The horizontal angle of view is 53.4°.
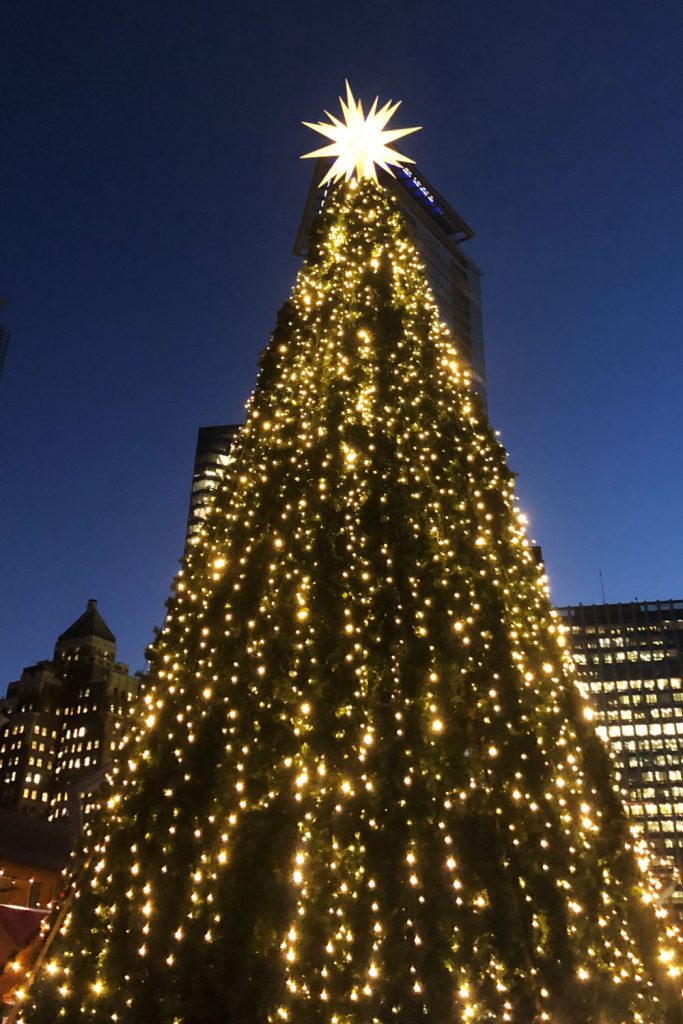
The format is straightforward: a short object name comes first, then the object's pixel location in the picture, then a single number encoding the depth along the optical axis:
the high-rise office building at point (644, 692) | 93.50
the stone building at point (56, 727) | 90.44
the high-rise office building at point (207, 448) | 81.63
